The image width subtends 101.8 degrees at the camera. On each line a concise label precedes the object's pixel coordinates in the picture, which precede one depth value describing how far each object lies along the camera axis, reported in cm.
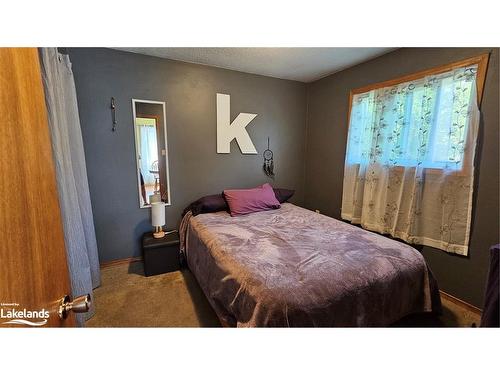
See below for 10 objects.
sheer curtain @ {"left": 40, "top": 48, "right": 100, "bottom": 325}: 130
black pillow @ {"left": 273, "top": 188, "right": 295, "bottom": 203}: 274
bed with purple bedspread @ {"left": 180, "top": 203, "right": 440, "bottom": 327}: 101
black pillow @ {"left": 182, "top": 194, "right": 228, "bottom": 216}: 233
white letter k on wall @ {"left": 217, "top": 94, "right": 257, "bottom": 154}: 251
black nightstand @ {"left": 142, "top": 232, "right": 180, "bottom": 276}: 202
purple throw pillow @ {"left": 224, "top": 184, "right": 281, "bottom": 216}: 233
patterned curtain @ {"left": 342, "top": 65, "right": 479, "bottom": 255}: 155
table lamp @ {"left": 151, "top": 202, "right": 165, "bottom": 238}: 214
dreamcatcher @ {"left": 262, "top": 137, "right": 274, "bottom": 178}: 289
